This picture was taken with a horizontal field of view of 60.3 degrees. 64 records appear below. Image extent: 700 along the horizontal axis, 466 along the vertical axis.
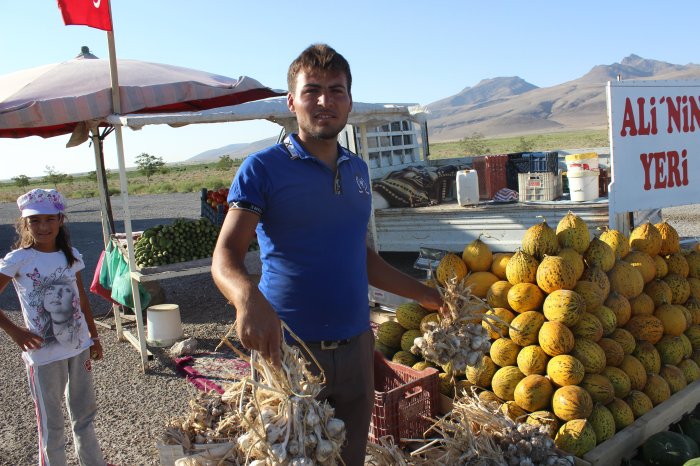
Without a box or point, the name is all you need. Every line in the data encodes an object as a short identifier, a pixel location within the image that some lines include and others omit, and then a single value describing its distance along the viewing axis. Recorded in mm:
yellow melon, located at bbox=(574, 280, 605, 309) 3771
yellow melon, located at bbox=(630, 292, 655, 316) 4082
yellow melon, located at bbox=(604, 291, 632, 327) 3936
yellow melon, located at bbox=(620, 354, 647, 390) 3754
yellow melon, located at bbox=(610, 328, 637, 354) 3826
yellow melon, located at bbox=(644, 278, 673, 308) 4219
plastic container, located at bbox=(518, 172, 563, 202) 7539
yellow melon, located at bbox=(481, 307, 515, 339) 3827
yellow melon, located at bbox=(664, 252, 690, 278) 4539
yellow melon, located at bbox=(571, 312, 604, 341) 3668
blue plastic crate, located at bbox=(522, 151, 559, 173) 8555
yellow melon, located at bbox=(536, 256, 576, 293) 3748
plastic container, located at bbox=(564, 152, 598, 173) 7027
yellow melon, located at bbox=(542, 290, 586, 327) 3611
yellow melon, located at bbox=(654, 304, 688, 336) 4105
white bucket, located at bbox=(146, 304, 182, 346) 6371
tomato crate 7258
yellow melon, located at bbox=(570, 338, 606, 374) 3570
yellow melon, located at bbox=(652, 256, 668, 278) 4418
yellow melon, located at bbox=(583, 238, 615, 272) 4016
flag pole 5559
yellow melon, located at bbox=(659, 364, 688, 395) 3945
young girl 3389
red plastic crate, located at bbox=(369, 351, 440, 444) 3418
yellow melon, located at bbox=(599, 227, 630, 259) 4309
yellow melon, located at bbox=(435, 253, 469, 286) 4202
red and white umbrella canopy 5566
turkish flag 5414
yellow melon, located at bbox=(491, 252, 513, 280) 4209
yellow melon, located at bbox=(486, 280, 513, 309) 3947
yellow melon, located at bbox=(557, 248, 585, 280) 3847
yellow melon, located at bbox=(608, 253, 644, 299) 4047
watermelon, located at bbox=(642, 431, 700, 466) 3303
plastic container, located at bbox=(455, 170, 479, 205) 7973
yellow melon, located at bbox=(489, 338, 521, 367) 3742
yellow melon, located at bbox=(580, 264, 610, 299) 3878
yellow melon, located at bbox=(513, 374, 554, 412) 3486
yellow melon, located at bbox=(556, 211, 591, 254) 4059
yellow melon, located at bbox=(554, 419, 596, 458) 3297
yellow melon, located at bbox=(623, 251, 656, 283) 4258
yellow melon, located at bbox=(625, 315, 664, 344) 3977
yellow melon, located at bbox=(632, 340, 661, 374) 3869
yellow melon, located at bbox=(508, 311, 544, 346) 3697
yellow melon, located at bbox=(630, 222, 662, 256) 4500
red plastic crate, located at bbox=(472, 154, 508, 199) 8664
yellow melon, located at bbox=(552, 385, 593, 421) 3371
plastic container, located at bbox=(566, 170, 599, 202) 6945
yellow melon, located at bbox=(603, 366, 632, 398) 3646
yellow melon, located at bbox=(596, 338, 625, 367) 3717
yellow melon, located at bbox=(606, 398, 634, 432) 3555
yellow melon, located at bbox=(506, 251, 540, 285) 3938
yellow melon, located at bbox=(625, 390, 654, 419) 3667
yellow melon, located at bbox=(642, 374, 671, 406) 3795
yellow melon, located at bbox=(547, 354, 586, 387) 3461
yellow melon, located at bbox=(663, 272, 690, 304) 4367
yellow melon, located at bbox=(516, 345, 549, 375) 3602
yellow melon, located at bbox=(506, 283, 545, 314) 3814
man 2102
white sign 5027
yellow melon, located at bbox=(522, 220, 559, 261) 4031
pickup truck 7227
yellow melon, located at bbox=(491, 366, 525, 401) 3625
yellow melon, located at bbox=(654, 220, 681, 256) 4617
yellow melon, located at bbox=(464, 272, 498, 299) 4141
